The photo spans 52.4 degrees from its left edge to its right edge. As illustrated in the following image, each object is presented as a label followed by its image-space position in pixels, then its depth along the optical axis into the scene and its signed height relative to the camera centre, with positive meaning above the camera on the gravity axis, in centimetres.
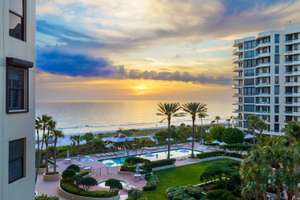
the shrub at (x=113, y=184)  2223 -615
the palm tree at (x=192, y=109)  4138 -121
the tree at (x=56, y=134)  3007 -342
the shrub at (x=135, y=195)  1981 -621
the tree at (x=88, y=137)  4168 -521
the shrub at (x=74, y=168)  2667 -603
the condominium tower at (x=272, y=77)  5456 +440
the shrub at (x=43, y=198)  1842 -601
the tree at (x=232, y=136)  4544 -535
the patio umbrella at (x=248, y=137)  4985 -602
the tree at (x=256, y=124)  4481 -349
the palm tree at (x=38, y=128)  2842 -268
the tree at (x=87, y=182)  2262 -611
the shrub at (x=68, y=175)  2489 -621
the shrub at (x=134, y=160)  3250 -652
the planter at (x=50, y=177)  2731 -701
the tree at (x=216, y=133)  4763 -517
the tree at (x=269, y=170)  1794 -417
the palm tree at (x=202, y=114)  4332 -213
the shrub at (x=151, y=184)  2472 -698
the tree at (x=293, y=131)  2570 -259
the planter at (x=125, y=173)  3017 -724
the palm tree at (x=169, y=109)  3856 -115
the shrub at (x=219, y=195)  2124 -671
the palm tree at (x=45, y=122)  2841 -211
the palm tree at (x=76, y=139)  3990 -521
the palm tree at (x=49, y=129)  2886 -285
